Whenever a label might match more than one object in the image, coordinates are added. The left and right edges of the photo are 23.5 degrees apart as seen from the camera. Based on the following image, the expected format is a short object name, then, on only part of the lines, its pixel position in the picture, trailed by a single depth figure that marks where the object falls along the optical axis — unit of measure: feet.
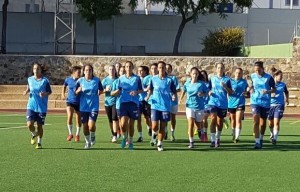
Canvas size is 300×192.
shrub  152.03
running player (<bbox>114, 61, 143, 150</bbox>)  54.49
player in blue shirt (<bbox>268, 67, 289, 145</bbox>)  63.62
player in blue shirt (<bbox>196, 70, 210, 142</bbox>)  59.70
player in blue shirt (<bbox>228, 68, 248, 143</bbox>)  63.10
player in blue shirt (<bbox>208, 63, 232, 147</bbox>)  57.57
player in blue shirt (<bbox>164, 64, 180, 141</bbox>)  62.44
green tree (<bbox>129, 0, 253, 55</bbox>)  158.84
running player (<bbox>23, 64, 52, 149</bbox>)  54.80
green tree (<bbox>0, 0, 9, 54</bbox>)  146.84
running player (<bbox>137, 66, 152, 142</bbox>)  62.03
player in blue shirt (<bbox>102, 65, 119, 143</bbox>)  60.37
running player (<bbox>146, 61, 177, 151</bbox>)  54.08
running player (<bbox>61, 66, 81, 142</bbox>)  62.75
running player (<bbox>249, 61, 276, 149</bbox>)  57.52
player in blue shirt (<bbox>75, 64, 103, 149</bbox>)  55.16
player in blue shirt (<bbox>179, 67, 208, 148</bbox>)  55.77
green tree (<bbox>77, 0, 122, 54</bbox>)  155.22
